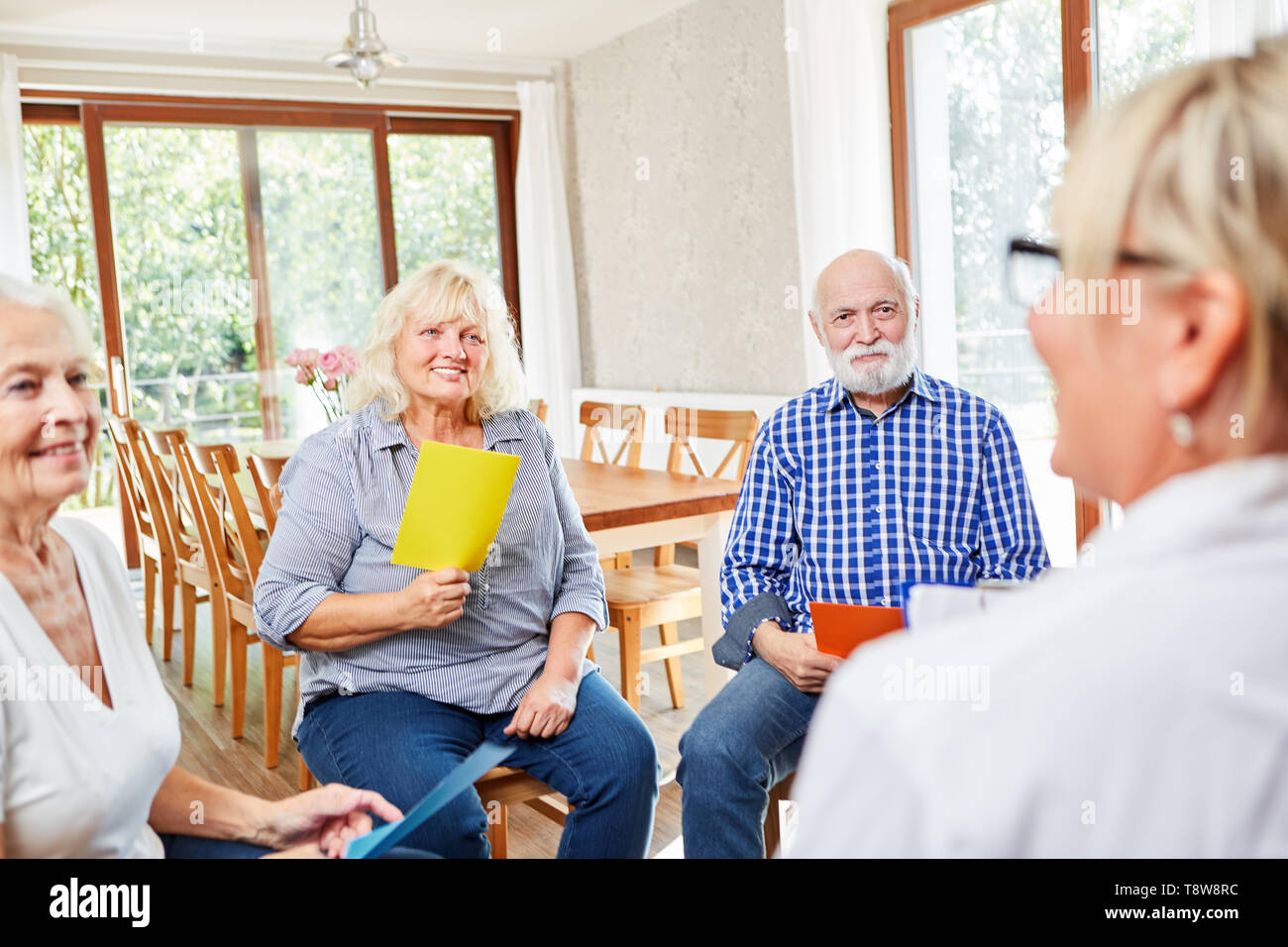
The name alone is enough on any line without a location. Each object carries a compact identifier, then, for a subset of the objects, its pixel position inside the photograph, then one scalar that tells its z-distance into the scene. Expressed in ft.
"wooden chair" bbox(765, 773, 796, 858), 6.16
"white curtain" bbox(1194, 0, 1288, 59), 8.91
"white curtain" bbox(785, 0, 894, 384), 13.16
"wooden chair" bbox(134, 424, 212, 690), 11.94
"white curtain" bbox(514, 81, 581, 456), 19.77
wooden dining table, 8.56
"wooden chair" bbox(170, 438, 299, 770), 9.50
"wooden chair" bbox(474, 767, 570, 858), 5.80
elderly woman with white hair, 3.19
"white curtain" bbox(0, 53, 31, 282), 15.75
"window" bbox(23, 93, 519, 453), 17.38
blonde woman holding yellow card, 5.46
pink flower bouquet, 11.39
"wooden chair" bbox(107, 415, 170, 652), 12.88
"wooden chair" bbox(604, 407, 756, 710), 9.21
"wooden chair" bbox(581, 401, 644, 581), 11.72
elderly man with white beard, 6.11
